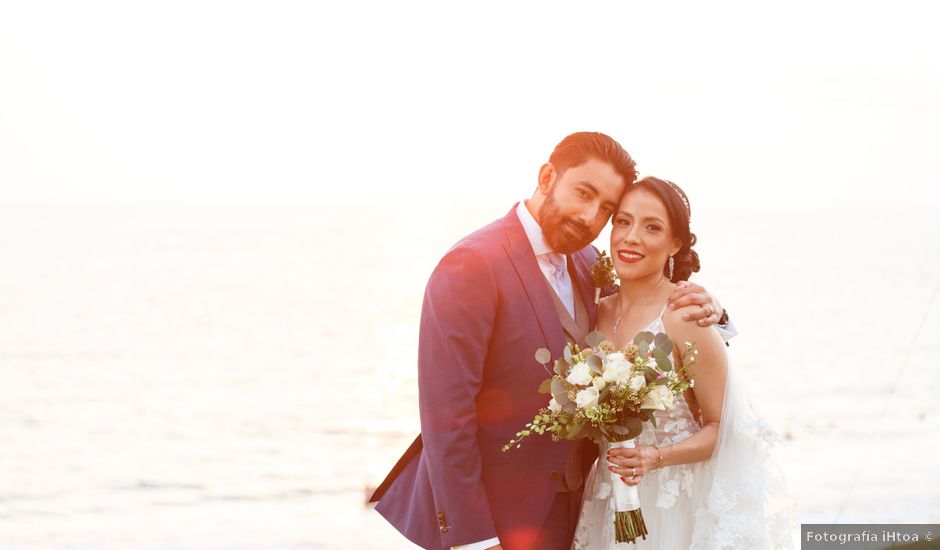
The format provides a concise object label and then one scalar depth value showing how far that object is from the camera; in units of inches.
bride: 165.9
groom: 156.9
